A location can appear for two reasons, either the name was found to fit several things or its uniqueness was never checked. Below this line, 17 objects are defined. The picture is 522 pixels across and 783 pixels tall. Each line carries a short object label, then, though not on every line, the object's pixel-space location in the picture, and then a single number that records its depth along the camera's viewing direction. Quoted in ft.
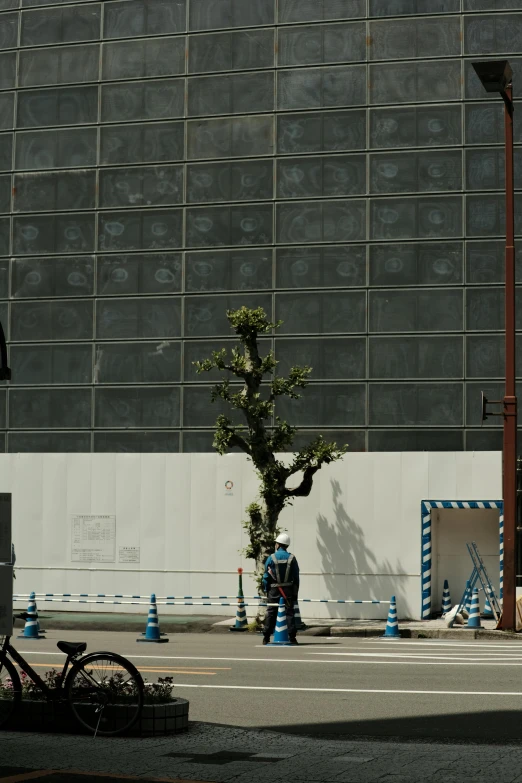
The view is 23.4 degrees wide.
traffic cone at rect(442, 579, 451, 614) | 91.40
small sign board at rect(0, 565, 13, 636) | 31.81
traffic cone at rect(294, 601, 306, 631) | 82.94
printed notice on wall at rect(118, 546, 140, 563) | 98.48
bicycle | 35.73
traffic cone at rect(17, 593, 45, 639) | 77.25
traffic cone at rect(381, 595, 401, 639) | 80.43
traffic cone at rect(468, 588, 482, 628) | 80.89
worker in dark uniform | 73.82
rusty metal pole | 79.46
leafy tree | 84.12
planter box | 36.01
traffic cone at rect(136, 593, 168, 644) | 74.38
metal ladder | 85.40
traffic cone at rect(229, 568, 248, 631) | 83.82
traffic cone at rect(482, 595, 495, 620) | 90.02
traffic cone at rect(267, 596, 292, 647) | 71.26
